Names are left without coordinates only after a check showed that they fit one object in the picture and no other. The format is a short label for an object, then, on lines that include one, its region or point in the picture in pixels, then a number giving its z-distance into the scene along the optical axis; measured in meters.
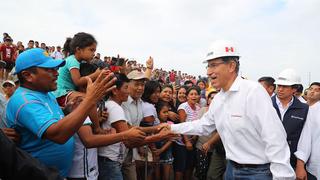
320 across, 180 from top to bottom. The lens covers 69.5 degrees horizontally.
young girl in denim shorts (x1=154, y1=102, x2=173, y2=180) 4.25
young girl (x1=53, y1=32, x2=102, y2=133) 2.81
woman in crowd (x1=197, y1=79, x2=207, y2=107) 5.52
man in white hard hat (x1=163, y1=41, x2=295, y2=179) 2.18
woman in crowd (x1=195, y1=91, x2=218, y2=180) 4.42
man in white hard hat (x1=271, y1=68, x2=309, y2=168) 3.39
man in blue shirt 1.74
